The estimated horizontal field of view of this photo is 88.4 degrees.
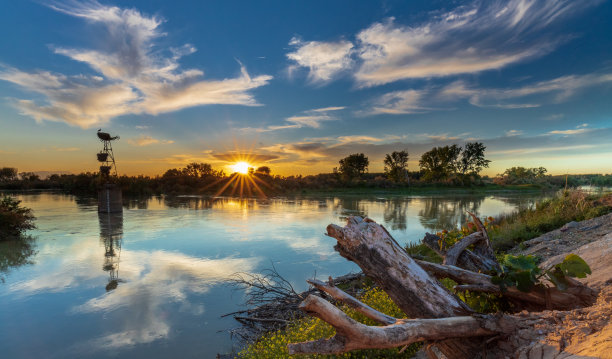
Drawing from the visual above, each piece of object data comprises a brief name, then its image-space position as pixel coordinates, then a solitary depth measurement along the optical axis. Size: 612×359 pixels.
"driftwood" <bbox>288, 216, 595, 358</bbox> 2.33
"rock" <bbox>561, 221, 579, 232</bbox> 9.85
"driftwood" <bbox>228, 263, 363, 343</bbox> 6.94
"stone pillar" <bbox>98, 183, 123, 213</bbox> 27.20
